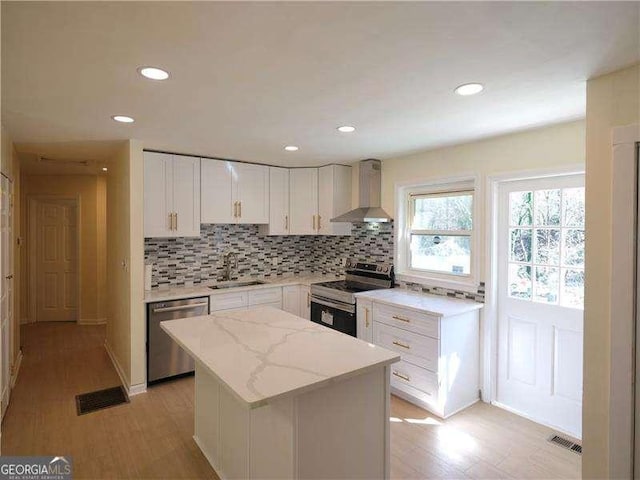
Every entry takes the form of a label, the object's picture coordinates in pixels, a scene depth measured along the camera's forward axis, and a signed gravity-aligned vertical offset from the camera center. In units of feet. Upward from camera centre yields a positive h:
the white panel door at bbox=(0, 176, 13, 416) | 9.18 -1.27
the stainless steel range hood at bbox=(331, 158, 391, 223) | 13.35 +1.60
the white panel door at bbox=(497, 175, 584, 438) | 8.89 -1.69
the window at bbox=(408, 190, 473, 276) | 11.34 +0.12
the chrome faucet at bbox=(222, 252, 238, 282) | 14.83 -1.25
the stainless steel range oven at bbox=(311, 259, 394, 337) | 12.22 -2.04
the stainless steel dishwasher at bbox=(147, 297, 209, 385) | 11.23 -3.42
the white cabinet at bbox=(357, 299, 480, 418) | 9.62 -3.33
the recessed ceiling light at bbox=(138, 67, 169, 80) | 5.77 +2.65
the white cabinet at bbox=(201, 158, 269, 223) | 12.98 +1.63
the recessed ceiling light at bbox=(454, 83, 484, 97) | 6.40 +2.66
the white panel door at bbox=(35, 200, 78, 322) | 18.81 -1.35
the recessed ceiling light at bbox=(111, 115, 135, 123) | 8.30 +2.74
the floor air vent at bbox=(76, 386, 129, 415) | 10.00 -4.75
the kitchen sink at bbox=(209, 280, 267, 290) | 13.73 -1.92
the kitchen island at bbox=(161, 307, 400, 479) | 5.10 -2.52
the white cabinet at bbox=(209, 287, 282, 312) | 12.56 -2.34
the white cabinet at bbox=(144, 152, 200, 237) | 11.62 +1.34
